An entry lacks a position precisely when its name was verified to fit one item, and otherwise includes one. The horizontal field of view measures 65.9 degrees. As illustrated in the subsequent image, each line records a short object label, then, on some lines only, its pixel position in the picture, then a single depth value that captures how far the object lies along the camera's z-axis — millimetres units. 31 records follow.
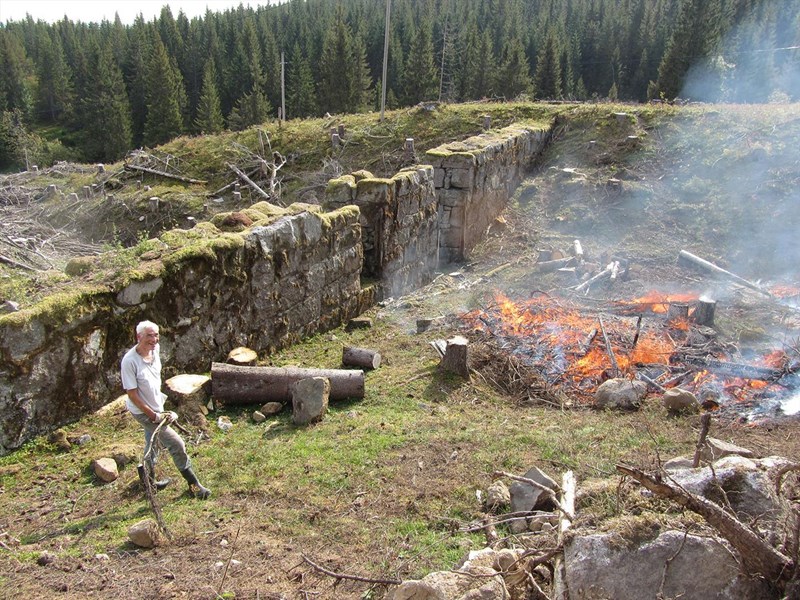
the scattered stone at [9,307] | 6637
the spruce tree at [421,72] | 50500
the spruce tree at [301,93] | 53375
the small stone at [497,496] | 5461
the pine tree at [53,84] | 68312
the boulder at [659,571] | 3082
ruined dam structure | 6473
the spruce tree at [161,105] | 53094
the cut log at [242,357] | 8469
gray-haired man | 5504
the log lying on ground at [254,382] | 7844
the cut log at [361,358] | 9328
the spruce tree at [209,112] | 51812
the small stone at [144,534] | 4875
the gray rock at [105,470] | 6031
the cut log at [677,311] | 10391
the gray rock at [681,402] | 7546
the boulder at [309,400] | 7531
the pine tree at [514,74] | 46900
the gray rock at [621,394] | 7832
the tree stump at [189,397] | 7281
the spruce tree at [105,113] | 54594
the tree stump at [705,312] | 10156
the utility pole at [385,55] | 25516
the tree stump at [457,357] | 8773
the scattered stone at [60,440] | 6484
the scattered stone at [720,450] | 5387
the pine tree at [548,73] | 46531
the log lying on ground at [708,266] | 12477
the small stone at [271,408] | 7812
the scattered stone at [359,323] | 11352
